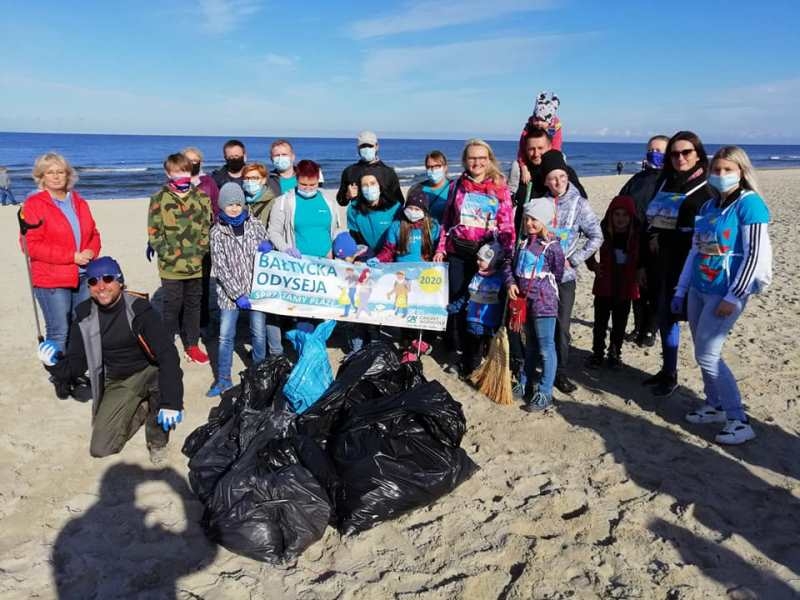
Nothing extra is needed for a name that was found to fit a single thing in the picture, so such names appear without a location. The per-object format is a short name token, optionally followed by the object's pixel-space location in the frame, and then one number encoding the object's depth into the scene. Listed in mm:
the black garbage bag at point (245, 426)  3455
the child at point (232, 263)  4738
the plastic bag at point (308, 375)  4141
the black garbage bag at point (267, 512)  2977
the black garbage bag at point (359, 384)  3744
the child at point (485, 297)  4879
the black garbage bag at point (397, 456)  3209
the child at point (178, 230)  5012
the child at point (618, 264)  4980
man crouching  3834
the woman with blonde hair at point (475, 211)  4895
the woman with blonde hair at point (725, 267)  3650
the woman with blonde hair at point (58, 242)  4453
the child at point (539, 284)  4410
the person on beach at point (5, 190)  19089
